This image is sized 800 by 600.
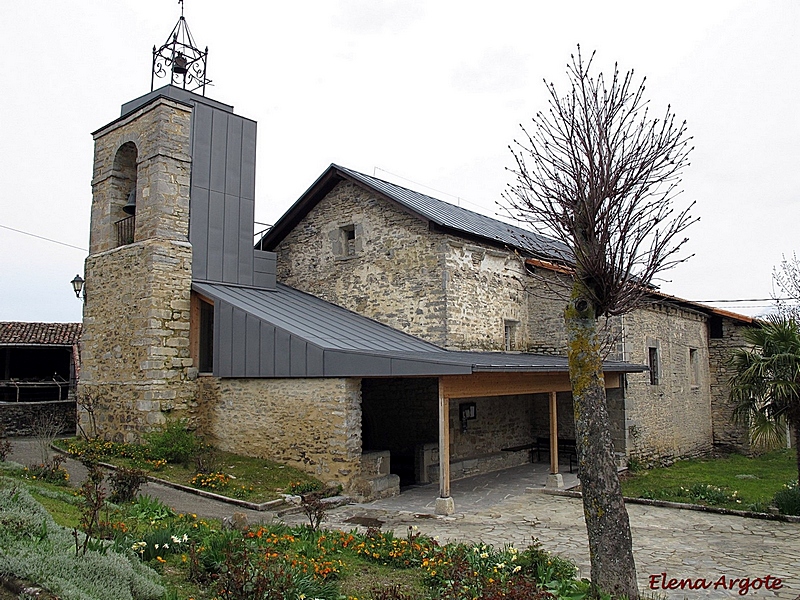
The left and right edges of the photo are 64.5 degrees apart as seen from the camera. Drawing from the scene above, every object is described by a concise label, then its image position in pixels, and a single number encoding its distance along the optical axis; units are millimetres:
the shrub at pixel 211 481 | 10008
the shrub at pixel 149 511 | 7410
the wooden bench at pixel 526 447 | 15236
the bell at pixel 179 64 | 14344
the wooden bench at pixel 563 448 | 14523
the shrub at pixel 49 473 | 9375
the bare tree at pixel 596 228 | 5715
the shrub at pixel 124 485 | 8336
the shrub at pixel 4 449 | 9966
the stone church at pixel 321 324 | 10742
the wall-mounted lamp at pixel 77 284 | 15008
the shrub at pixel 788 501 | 8953
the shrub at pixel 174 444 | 11711
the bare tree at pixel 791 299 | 23325
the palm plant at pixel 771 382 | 9555
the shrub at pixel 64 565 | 4188
